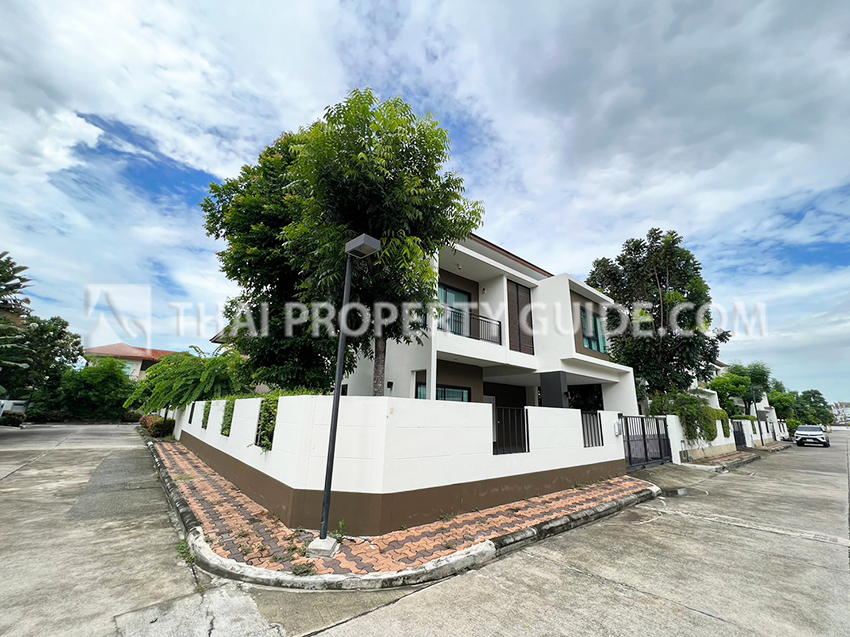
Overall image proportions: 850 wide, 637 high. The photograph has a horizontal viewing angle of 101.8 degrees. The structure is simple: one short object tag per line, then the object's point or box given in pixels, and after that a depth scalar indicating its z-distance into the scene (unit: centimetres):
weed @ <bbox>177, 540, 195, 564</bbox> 377
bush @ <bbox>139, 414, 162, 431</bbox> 1736
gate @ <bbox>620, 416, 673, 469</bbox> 1030
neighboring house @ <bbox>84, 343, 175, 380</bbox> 3453
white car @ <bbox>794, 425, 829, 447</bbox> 2831
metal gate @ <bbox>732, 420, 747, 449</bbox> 2036
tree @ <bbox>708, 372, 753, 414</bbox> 2392
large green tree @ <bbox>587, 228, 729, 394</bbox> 1633
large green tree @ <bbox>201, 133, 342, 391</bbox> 857
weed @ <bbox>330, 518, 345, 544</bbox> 401
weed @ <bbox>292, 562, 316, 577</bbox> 326
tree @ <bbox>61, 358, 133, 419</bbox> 2628
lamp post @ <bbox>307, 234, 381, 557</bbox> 373
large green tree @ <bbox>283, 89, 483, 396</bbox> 562
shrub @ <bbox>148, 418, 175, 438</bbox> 1639
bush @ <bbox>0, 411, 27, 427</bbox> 2119
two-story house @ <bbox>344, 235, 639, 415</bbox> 951
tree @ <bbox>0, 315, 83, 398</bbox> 1980
